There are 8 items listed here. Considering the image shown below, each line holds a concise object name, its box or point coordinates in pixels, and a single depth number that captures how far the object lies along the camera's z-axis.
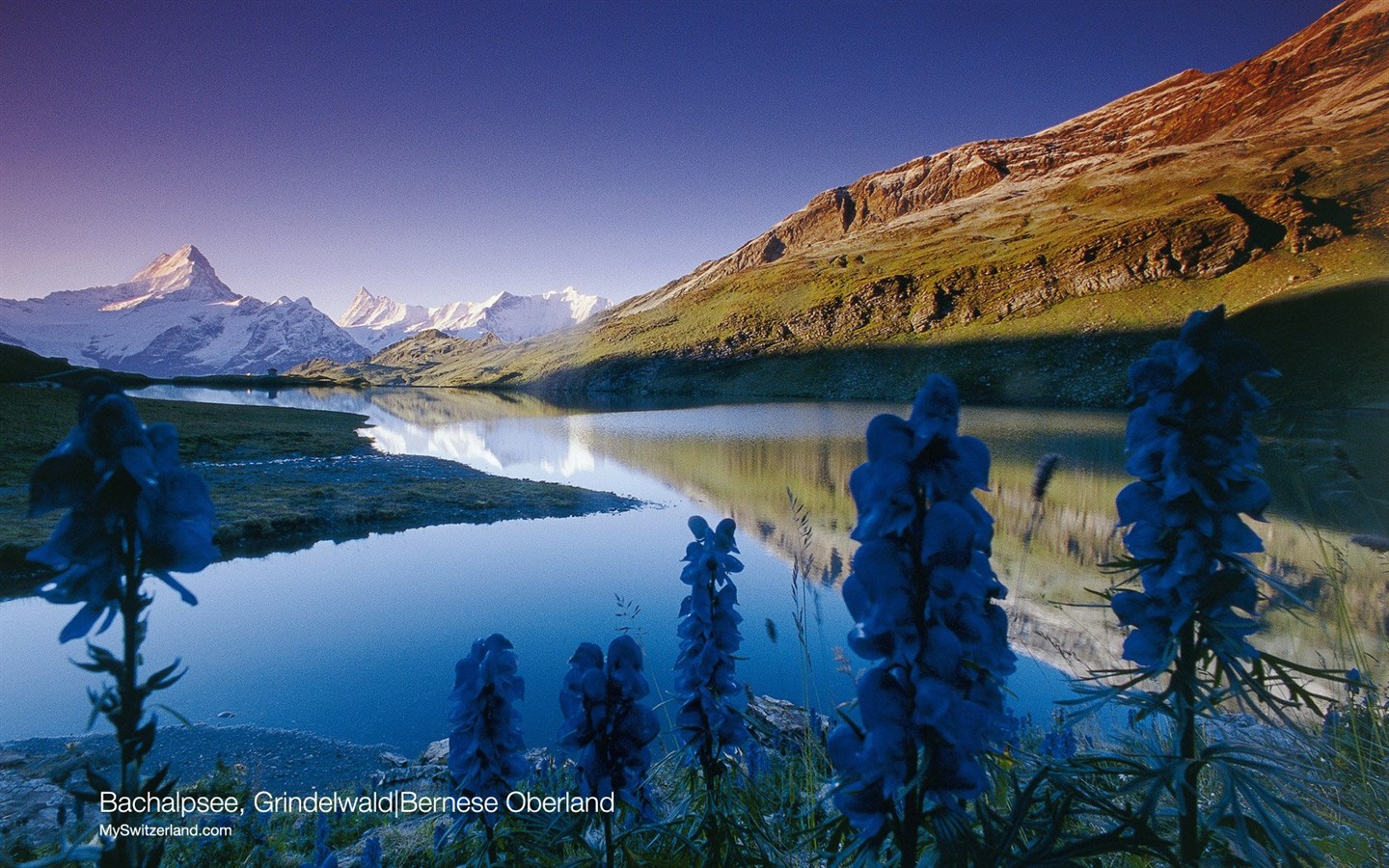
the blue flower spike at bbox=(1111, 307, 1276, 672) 2.00
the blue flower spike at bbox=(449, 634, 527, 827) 3.14
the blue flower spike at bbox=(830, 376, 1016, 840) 1.46
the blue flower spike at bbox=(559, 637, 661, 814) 2.81
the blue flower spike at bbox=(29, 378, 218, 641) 1.61
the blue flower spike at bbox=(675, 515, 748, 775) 3.10
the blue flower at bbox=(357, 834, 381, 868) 3.89
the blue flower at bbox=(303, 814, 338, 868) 4.70
